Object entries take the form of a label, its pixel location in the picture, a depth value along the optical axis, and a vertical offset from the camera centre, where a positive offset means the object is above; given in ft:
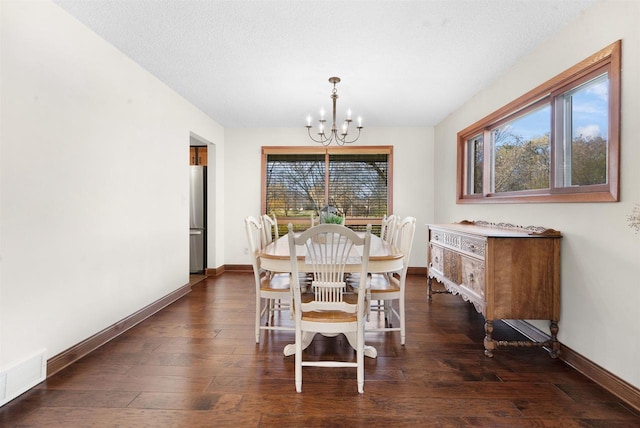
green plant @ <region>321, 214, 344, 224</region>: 10.30 -0.22
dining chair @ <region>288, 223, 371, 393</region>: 6.17 -1.81
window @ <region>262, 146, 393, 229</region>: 18.08 +1.41
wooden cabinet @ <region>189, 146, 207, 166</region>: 18.76 +3.23
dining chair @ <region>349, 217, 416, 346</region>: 8.51 -1.98
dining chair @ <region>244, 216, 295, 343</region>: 8.66 -1.99
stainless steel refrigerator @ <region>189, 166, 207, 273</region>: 17.30 -0.40
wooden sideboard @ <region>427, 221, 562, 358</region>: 7.82 -1.58
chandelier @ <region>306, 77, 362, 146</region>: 10.89 +3.39
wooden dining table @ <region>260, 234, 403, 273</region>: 7.31 -1.12
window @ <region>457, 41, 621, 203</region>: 6.84 +1.95
